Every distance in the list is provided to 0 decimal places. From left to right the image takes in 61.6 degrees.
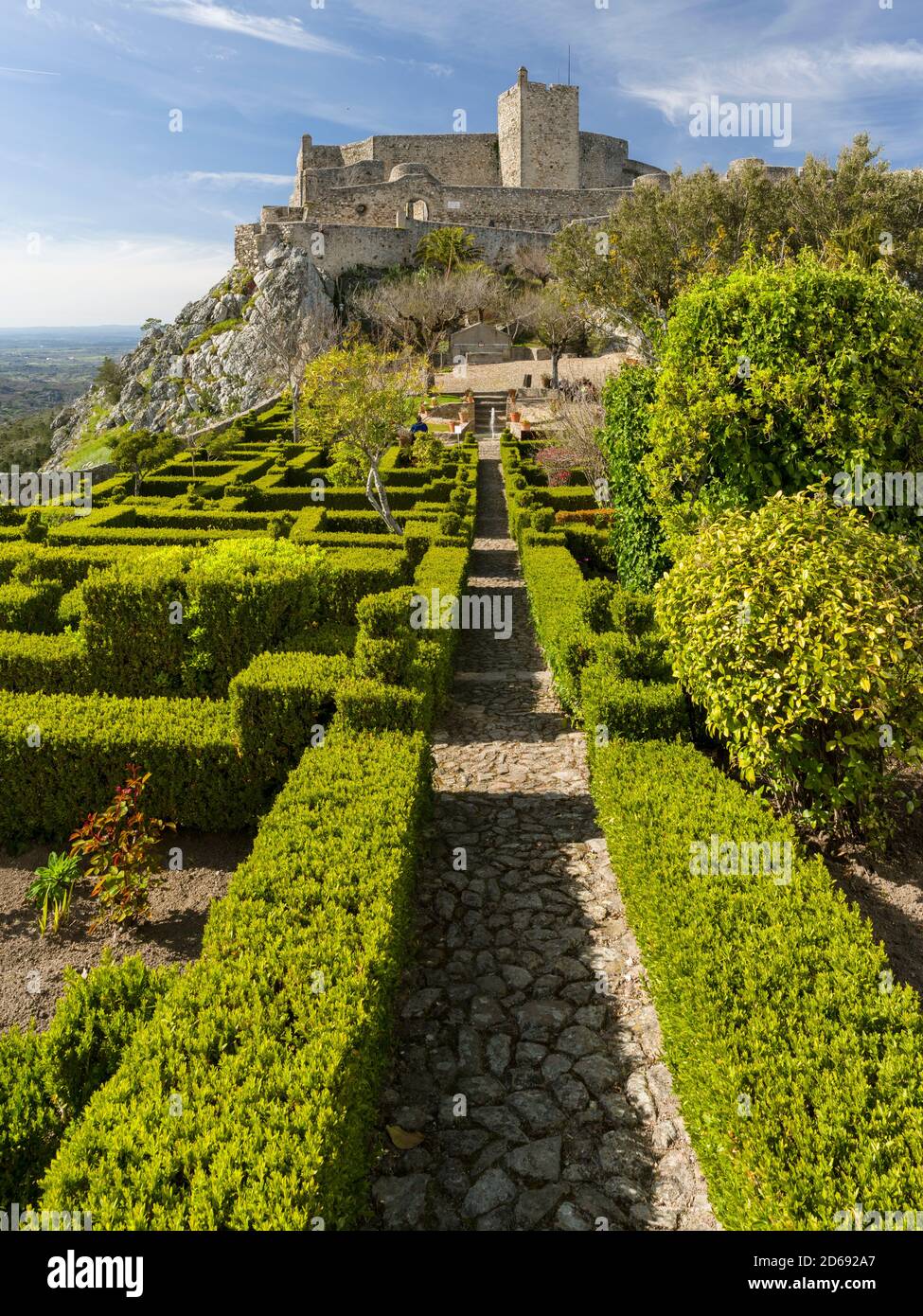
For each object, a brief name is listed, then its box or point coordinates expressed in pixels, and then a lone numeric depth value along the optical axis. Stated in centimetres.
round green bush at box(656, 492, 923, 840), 572
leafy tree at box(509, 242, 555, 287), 6331
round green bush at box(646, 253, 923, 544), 812
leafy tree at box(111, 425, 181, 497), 2447
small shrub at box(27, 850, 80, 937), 593
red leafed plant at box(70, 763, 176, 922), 599
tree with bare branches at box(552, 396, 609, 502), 2309
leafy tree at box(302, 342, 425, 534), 1752
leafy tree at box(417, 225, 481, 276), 6100
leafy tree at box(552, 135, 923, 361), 2427
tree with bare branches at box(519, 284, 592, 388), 4096
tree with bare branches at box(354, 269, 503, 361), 5331
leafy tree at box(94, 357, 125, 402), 6334
